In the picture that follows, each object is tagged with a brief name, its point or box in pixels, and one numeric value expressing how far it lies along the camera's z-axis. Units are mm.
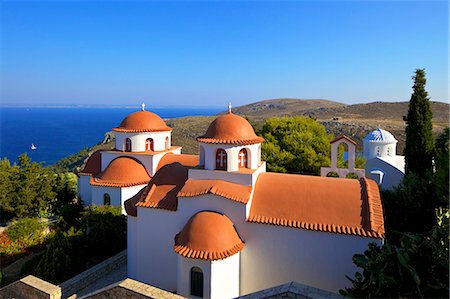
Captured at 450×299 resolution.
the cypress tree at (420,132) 17516
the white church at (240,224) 11039
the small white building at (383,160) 23141
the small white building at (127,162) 18750
